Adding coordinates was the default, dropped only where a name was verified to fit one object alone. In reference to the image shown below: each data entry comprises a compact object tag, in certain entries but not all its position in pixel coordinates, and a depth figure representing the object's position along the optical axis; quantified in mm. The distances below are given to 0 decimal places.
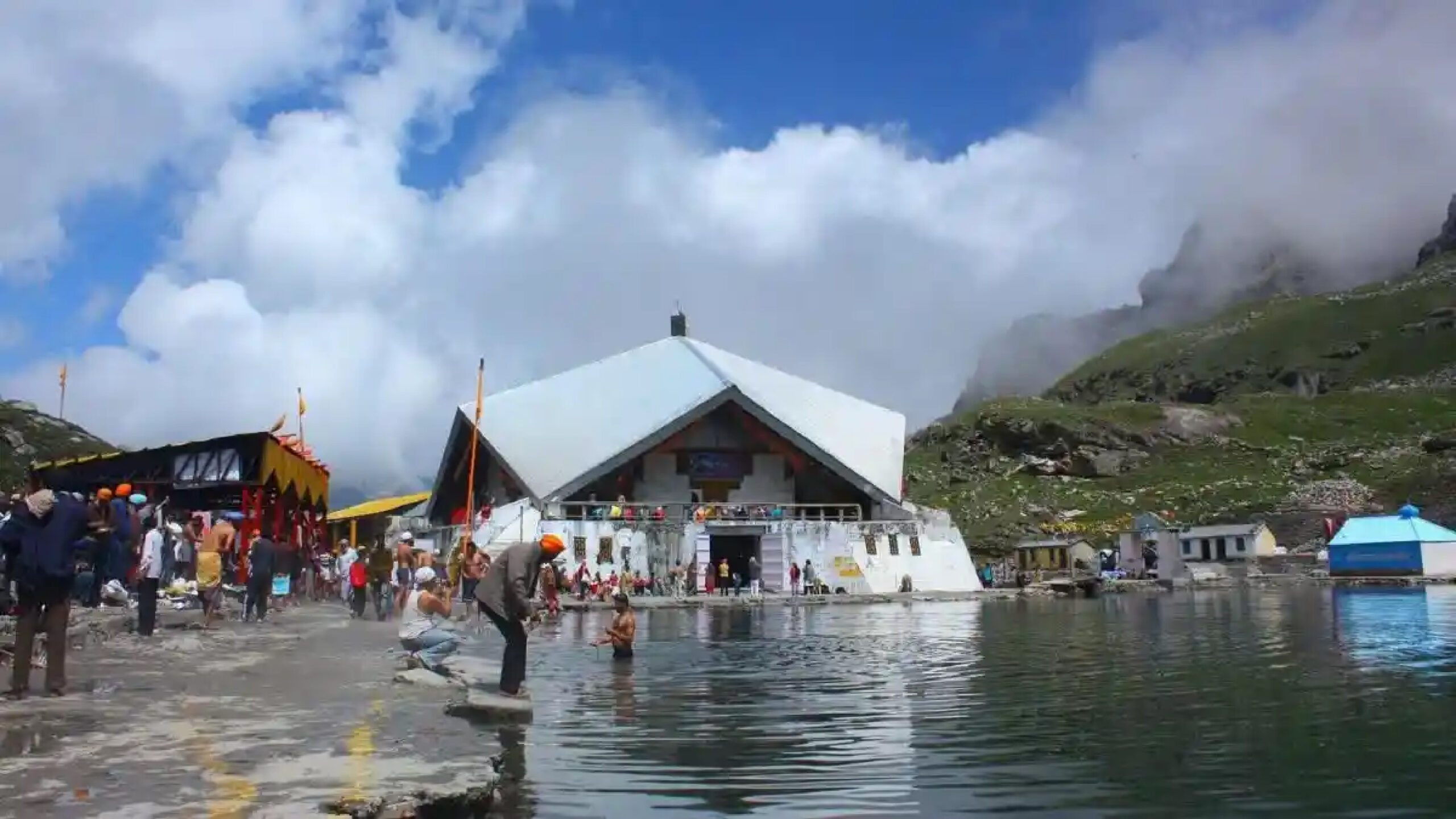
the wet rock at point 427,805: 4902
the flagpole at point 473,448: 26516
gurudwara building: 38188
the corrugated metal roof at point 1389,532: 43062
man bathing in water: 13492
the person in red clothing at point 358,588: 21375
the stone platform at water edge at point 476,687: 8407
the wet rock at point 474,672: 10008
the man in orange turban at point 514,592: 8938
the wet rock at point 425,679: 9859
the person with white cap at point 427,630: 10820
